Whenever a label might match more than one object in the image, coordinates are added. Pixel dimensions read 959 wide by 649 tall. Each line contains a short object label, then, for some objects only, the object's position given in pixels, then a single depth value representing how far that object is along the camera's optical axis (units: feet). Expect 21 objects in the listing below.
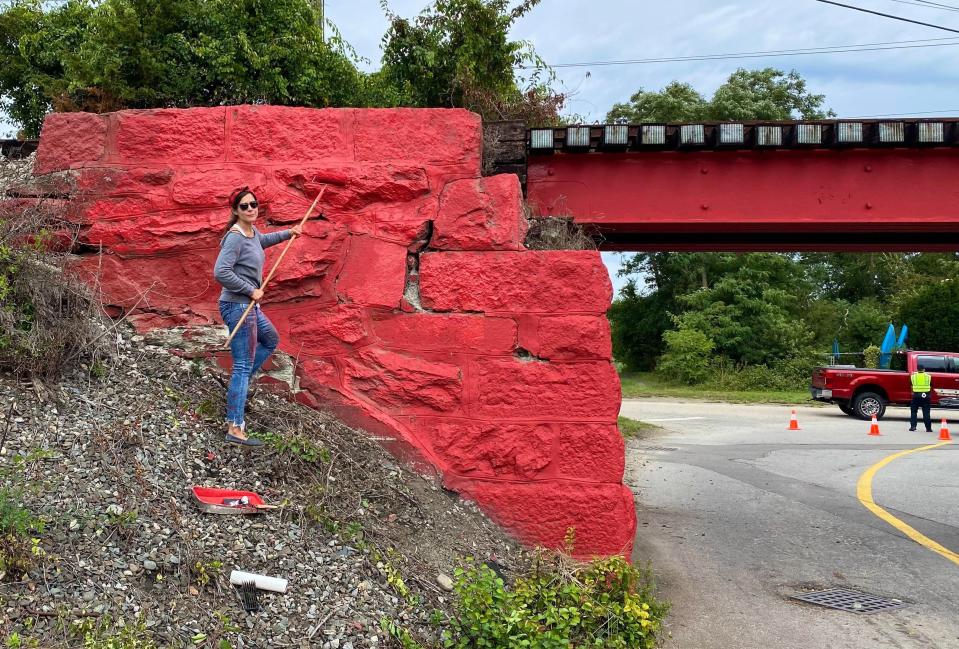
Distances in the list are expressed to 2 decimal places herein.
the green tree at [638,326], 134.62
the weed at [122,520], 12.87
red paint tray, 13.99
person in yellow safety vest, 57.88
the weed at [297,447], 15.85
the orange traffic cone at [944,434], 53.35
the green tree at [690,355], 113.80
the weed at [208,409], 16.37
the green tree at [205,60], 47.73
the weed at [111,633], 10.95
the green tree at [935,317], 94.79
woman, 15.83
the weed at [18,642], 10.39
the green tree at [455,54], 48.78
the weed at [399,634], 13.16
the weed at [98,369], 16.52
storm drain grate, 19.11
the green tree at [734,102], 124.57
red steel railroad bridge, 26.68
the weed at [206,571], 12.57
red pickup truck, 67.72
